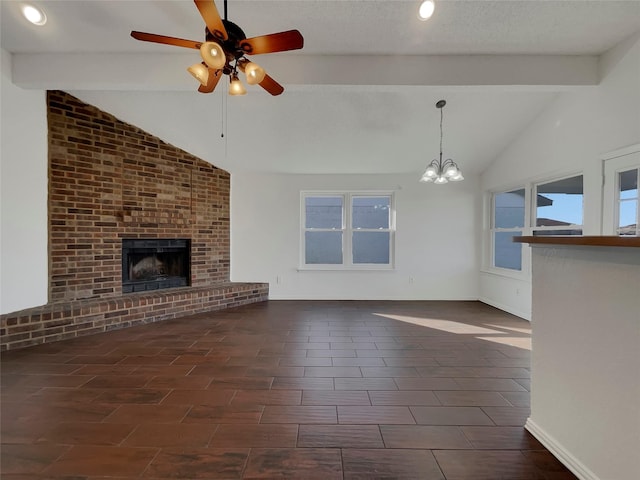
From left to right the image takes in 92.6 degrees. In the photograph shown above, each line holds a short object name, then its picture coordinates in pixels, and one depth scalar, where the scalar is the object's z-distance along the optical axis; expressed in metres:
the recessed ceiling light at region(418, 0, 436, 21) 2.16
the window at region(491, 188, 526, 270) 4.41
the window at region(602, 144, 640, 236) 2.67
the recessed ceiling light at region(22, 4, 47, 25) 2.42
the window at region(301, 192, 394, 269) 5.39
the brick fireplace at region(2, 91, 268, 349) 3.47
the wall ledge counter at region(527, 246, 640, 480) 1.25
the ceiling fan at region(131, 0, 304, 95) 1.77
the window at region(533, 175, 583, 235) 3.46
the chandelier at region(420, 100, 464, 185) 3.18
